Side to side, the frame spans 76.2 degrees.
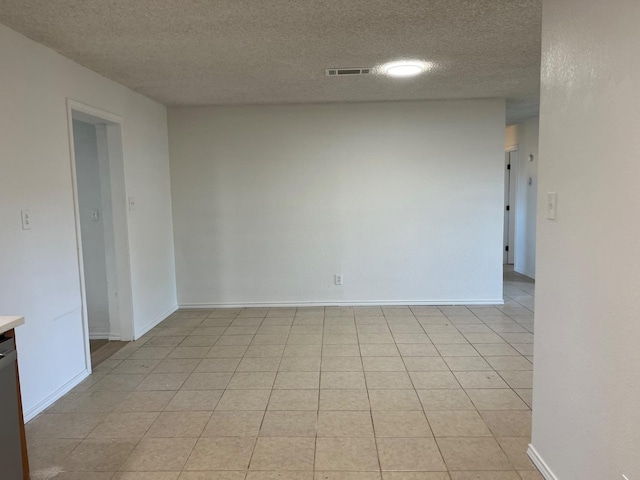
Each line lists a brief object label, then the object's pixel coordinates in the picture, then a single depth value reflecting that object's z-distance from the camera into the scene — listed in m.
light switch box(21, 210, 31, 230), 2.47
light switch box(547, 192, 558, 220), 1.76
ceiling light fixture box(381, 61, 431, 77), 3.26
